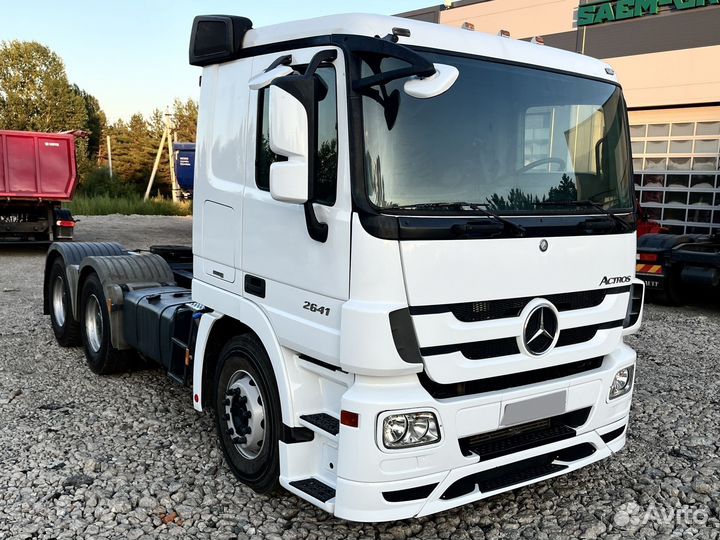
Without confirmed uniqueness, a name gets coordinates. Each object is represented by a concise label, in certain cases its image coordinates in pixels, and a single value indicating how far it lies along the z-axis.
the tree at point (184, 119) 44.50
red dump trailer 13.61
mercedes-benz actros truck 2.69
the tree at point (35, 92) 40.06
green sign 14.67
